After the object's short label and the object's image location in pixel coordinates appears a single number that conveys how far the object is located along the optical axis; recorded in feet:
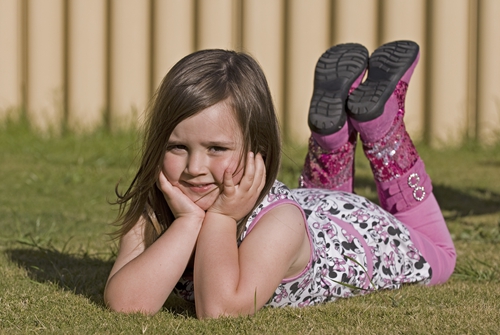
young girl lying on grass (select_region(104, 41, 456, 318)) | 9.55
